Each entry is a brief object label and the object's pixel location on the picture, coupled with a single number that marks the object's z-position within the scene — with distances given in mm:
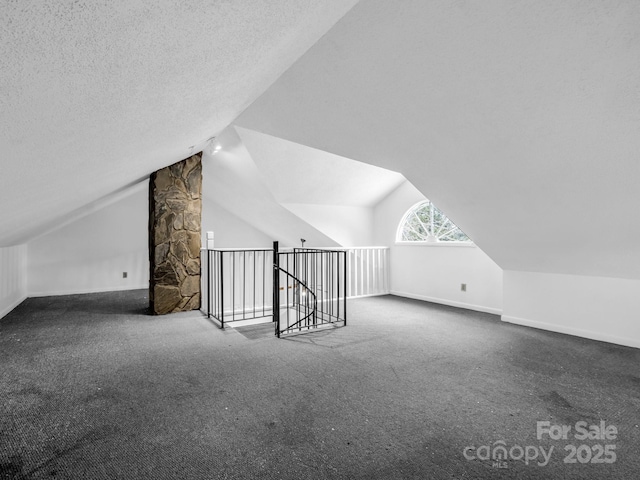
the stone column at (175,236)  4957
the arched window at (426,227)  5840
